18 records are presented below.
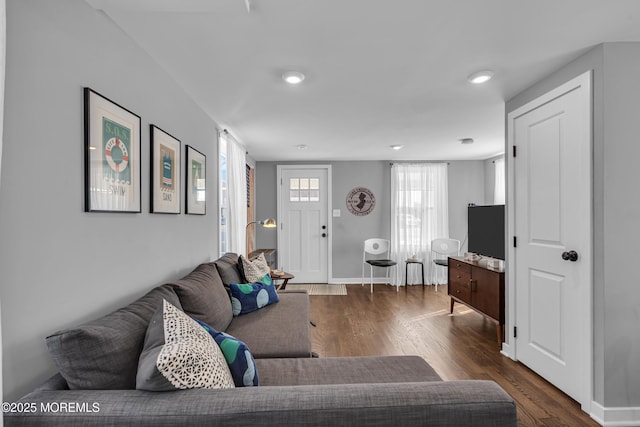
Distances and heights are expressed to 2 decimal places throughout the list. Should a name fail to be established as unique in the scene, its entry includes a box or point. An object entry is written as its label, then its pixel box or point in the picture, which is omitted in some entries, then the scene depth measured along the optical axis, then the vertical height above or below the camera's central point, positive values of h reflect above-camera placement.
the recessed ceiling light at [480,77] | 2.20 +0.95
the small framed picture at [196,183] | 2.57 +0.26
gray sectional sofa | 0.93 -0.57
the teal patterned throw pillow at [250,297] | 2.56 -0.69
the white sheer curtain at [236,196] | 3.67 +0.20
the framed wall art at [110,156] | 1.38 +0.28
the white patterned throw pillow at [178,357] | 1.00 -0.48
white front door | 5.86 -0.19
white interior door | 2.03 -0.16
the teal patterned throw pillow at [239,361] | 1.31 -0.62
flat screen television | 3.24 -0.20
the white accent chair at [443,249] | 5.46 -0.62
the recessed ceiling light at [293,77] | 2.18 +0.94
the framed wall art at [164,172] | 1.97 +0.28
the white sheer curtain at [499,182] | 5.23 +0.50
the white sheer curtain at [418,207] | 5.77 +0.10
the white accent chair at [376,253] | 5.44 -0.73
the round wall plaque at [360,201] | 5.87 +0.21
